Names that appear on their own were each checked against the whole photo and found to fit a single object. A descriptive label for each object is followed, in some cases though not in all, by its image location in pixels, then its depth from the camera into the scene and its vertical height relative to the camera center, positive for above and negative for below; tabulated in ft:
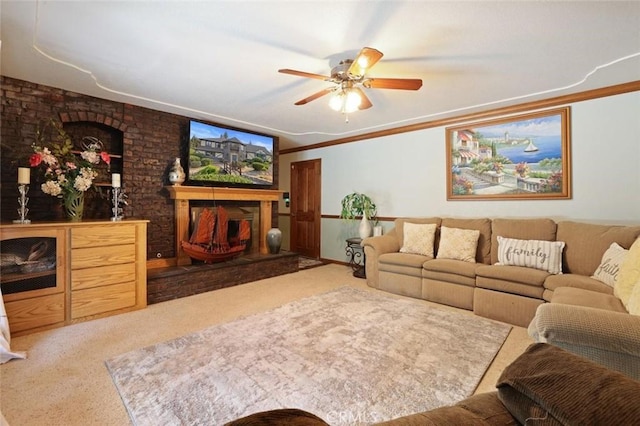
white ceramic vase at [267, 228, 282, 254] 15.62 -1.40
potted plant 15.41 +0.38
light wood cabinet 8.03 -1.93
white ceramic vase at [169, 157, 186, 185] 12.66 +1.85
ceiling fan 6.87 +3.69
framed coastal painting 10.96 +2.51
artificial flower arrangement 8.96 +1.57
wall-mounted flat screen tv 13.42 +3.08
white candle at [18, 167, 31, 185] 8.54 +1.16
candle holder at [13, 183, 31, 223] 8.46 +0.37
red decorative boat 12.50 -1.20
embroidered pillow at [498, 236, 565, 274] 9.29 -1.30
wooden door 19.52 +0.58
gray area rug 5.26 -3.52
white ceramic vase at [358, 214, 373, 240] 15.33 -0.74
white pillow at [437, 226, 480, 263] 11.18 -1.16
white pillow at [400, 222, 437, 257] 12.34 -1.03
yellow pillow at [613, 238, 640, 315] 6.04 -1.39
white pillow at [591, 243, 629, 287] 7.68 -1.37
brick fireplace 11.21 -2.32
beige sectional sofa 8.58 -1.91
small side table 16.65 -2.50
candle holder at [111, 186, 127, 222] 10.39 +0.54
